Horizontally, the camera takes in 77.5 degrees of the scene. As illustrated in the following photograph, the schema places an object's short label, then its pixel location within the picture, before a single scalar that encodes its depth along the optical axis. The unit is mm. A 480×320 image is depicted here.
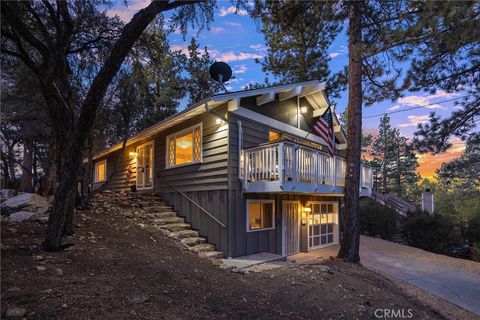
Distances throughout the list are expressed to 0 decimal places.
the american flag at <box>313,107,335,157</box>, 7892
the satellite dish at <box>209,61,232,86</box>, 10461
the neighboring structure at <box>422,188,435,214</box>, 18531
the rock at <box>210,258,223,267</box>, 6661
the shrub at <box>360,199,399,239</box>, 15133
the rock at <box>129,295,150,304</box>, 3796
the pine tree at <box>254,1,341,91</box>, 14859
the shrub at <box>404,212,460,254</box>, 13844
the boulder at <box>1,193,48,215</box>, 7590
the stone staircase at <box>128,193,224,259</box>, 7580
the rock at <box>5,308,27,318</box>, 2988
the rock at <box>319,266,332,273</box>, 6591
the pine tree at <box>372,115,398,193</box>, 40312
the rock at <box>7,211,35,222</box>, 7025
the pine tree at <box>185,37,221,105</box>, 21172
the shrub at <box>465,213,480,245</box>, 15898
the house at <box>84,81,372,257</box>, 7582
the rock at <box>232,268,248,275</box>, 6277
